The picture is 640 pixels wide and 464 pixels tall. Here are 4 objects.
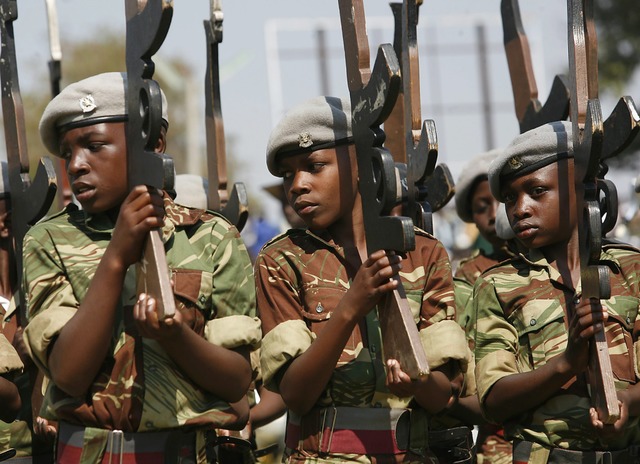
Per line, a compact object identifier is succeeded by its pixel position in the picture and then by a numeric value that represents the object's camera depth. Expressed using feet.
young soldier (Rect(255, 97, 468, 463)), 27.63
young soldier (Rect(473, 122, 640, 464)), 28.78
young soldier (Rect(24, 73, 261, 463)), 26.13
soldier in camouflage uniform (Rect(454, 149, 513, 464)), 39.40
